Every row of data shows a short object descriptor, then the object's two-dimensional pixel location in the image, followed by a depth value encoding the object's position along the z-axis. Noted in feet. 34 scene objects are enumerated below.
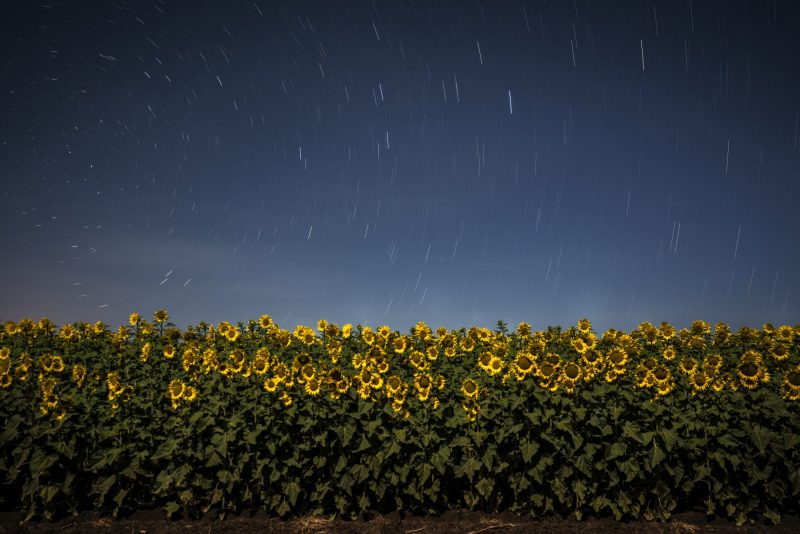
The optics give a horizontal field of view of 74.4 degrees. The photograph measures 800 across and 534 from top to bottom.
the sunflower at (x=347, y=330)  30.57
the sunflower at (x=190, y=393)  22.80
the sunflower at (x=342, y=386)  21.70
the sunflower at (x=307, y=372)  21.98
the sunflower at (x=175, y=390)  22.77
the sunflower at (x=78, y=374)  24.52
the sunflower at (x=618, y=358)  21.85
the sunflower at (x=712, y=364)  22.75
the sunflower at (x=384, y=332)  27.09
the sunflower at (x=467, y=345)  28.50
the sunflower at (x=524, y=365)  21.65
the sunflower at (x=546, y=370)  21.09
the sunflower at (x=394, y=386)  21.63
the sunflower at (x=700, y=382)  22.20
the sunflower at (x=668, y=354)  29.07
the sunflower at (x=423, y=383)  21.97
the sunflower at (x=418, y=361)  25.25
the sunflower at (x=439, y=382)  22.49
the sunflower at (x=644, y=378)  22.18
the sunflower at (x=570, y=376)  21.18
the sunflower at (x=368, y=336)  27.78
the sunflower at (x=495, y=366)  22.86
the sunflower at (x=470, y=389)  21.48
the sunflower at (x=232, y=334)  29.94
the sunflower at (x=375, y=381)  21.86
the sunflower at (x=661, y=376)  22.30
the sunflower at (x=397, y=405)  21.44
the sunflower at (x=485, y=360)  23.32
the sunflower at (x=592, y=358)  21.52
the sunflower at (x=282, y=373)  21.93
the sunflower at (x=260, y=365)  22.32
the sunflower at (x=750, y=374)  22.08
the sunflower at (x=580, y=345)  23.71
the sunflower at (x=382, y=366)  22.85
